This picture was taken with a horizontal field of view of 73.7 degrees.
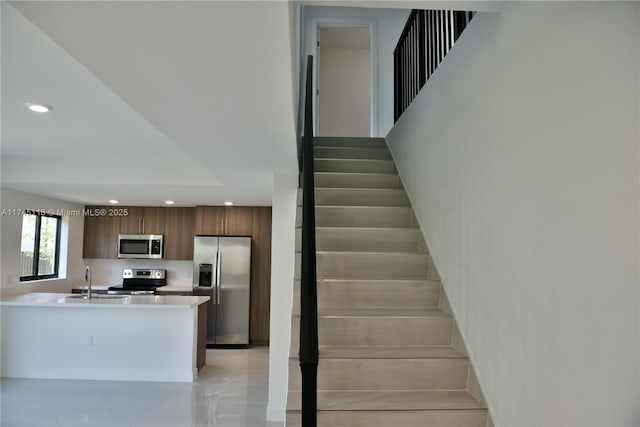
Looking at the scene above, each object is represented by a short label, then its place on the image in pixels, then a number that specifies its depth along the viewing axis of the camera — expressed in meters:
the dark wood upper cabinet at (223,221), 6.95
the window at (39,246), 5.79
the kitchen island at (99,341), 4.85
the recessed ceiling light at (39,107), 2.77
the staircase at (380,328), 2.00
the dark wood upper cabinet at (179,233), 7.14
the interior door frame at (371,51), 6.14
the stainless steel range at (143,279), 7.02
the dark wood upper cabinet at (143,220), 7.18
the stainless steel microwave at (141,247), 7.06
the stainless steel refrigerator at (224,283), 6.59
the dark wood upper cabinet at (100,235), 7.17
